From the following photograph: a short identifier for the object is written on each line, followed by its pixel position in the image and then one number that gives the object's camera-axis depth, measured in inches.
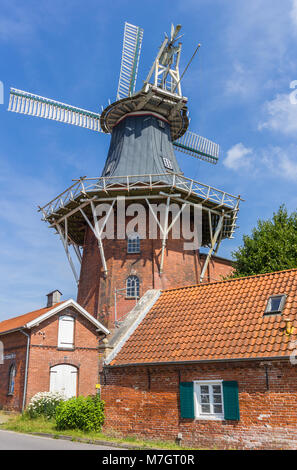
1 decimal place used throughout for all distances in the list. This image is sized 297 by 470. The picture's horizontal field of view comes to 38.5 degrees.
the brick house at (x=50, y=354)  682.3
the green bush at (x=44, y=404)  602.2
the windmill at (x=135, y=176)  834.2
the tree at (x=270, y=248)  740.6
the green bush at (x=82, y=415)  491.5
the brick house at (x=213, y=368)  383.2
